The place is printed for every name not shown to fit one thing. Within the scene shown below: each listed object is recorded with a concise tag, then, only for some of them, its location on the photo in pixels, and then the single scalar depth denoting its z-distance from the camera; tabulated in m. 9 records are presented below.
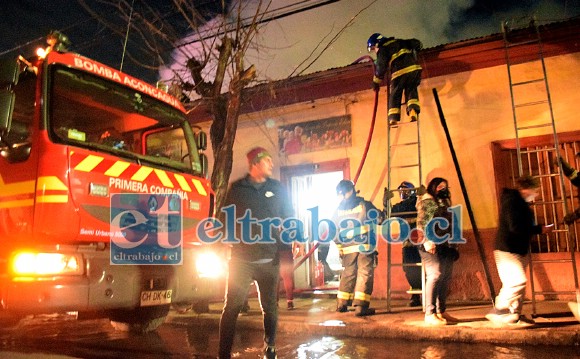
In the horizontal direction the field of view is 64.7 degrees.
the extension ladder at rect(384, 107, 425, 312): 8.16
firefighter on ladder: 6.89
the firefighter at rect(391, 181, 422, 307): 7.16
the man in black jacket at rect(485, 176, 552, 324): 5.06
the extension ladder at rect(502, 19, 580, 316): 7.36
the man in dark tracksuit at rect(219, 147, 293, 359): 3.98
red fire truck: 3.94
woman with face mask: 5.44
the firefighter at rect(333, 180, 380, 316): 6.36
